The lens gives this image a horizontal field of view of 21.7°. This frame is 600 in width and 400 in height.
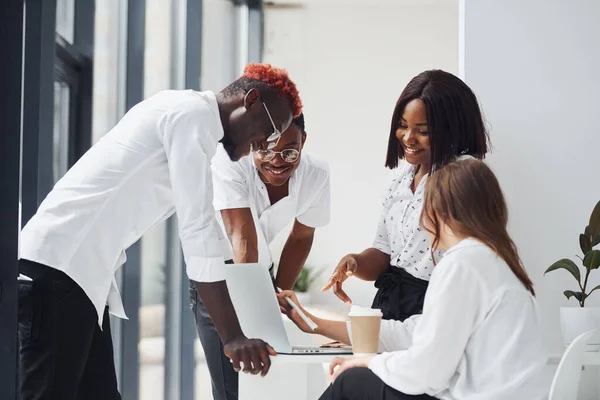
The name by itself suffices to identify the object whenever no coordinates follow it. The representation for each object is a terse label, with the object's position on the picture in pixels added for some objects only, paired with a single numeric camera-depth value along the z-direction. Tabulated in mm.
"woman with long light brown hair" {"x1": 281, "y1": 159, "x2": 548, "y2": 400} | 3537
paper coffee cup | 3774
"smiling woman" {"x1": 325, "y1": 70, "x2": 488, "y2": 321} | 4131
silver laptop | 3848
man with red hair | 3694
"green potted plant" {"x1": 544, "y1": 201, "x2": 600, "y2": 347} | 4557
